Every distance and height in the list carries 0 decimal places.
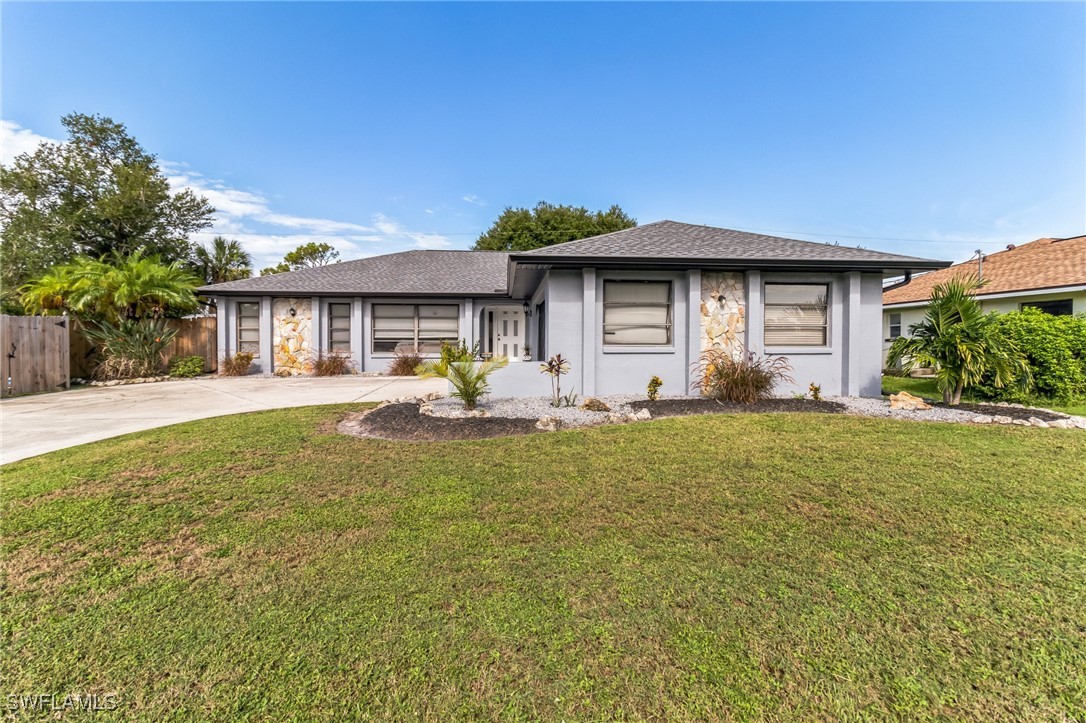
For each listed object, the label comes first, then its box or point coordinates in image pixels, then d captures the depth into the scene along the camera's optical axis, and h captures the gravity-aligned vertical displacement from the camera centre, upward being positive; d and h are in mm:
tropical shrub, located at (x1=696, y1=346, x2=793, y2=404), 8344 -322
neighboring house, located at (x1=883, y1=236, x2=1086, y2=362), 12305 +2457
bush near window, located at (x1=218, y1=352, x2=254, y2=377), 14445 -285
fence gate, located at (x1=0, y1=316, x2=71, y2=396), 9946 +63
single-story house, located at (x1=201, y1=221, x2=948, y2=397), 8719 +1113
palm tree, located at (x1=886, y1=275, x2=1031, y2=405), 7445 +240
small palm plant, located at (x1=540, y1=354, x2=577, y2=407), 8227 -288
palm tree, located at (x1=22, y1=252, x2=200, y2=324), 12664 +1934
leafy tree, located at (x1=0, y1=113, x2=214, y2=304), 21594 +7842
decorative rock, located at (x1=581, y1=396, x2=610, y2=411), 7596 -839
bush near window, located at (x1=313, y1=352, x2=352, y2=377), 14805 -312
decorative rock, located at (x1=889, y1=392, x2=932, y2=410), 7594 -770
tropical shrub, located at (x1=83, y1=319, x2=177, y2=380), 12820 +276
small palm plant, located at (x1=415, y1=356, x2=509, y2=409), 7668 -318
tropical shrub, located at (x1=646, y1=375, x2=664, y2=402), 8502 -566
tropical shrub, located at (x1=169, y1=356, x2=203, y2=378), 13934 -348
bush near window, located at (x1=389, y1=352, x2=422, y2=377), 15144 -306
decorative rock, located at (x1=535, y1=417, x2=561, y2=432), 6477 -1015
